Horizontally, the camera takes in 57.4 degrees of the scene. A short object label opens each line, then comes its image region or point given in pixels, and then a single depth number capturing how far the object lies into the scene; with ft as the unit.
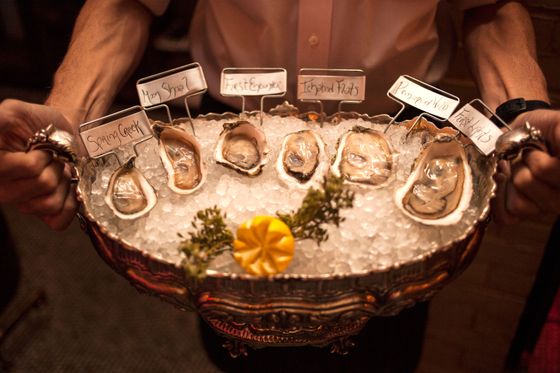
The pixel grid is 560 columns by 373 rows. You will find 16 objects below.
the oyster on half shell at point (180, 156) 3.14
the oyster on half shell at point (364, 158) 3.05
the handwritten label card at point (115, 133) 2.97
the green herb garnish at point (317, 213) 2.47
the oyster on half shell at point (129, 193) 2.90
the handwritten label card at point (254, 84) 3.27
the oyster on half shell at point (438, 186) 2.80
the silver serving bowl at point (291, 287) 2.35
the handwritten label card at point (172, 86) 3.21
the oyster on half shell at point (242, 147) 3.18
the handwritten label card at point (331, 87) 3.21
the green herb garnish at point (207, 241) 2.38
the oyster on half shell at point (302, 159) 3.02
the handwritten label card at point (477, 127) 2.94
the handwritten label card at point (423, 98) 3.14
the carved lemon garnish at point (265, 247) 2.39
